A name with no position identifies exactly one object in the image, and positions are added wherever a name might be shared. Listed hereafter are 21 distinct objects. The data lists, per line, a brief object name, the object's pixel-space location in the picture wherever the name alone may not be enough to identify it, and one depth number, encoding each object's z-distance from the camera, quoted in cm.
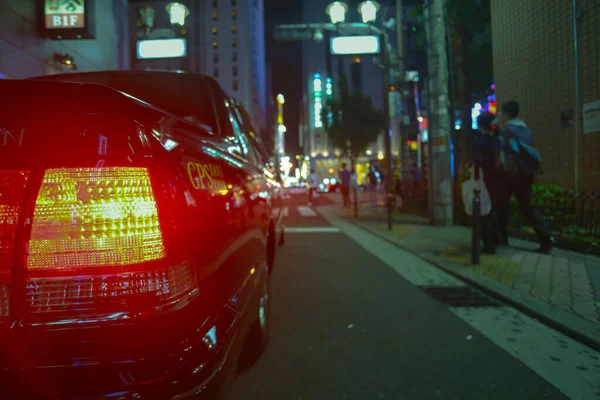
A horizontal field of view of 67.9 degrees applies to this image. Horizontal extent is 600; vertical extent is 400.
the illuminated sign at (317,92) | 7250
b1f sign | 902
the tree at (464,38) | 1228
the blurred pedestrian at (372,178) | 2410
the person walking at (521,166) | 569
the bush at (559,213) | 617
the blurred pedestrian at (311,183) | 2100
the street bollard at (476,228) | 533
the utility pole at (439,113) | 920
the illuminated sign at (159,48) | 1330
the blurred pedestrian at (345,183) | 1731
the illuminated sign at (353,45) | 1245
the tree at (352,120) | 4769
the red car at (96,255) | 115
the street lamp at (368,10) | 1327
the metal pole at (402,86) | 1355
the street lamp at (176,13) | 1353
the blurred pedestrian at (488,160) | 587
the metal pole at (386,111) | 1387
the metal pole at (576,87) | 743
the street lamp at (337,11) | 1273
